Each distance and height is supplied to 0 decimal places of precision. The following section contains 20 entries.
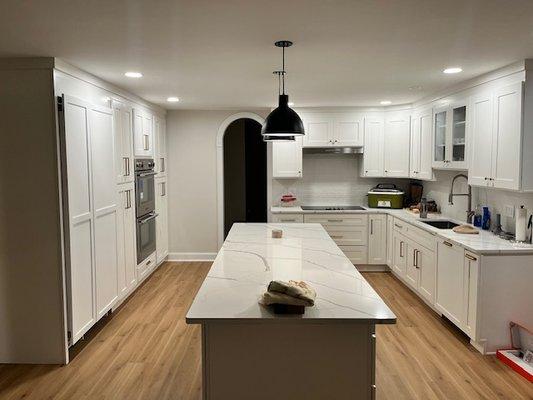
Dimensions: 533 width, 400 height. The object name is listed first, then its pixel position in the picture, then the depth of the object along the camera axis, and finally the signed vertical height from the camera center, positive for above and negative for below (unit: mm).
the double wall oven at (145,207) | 5133 -491
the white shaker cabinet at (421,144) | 5266 +258
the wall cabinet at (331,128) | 6199 +521
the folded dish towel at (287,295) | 2020 -589
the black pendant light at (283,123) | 3141 +302
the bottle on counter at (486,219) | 4254 -511
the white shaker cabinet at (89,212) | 3393 -384
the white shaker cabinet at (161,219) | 6055 -752
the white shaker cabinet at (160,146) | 5980 +279
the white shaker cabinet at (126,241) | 4523 -788
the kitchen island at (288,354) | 2113 -898
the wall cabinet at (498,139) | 3441 +216
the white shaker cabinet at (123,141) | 4457 +261
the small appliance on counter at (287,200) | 6441 -500
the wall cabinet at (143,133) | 5070 +391
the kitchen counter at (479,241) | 3389 -628
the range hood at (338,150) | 6191 +216
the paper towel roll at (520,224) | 3588 -479
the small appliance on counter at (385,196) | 6121 -430
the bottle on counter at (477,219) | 4391 -528
